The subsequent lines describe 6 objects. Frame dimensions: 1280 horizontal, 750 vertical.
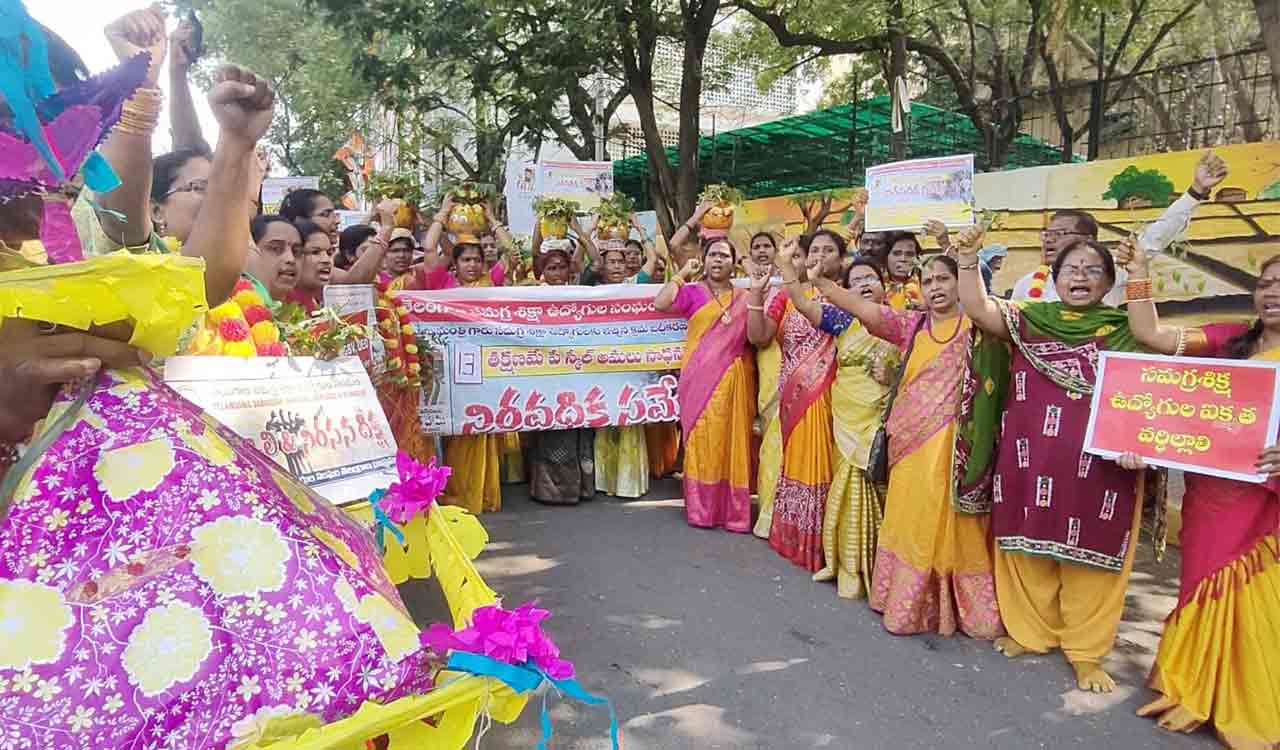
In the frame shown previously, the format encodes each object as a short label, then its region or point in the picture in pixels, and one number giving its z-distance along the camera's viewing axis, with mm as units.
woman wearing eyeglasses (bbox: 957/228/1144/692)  3285
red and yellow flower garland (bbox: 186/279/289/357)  2427
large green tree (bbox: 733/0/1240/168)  9383
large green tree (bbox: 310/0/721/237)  7766
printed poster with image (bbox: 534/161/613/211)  7336
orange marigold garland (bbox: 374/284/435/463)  4297
